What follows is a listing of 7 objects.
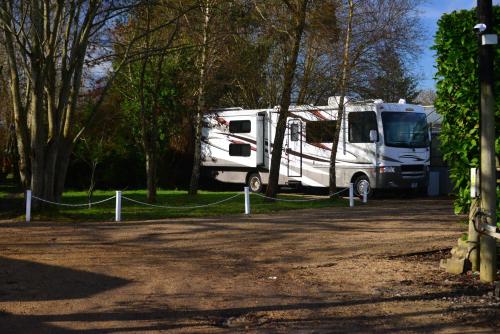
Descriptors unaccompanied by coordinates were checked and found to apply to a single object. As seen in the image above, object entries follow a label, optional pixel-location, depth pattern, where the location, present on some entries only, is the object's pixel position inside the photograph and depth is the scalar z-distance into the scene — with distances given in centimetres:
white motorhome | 2420
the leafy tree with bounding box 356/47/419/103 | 2248
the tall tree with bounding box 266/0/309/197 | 2086
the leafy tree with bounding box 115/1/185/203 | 2109
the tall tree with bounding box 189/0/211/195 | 2240
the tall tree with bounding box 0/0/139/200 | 1683
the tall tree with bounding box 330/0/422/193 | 2230
